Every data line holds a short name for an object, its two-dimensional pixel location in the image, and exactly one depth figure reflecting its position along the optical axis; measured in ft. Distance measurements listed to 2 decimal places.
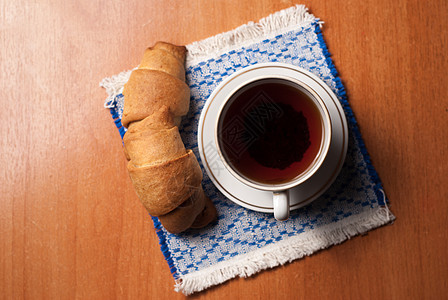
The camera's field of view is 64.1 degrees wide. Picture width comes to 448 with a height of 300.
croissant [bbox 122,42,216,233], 2.12
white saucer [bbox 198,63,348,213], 2.24
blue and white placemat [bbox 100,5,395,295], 2.42
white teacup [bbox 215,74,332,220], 1.89
